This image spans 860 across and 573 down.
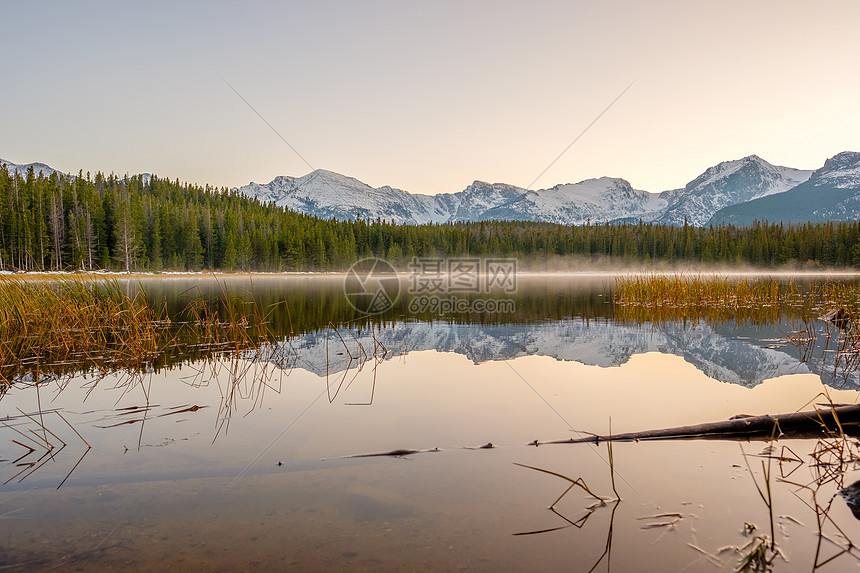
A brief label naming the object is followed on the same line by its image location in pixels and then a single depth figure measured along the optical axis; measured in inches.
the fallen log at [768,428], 239.5
